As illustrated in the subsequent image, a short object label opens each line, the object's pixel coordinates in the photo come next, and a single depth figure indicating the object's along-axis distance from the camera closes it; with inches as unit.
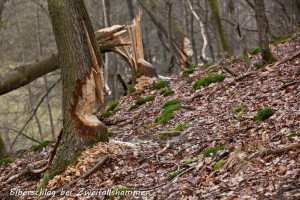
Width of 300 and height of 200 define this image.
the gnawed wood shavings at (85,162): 311.0
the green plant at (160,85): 586.4
